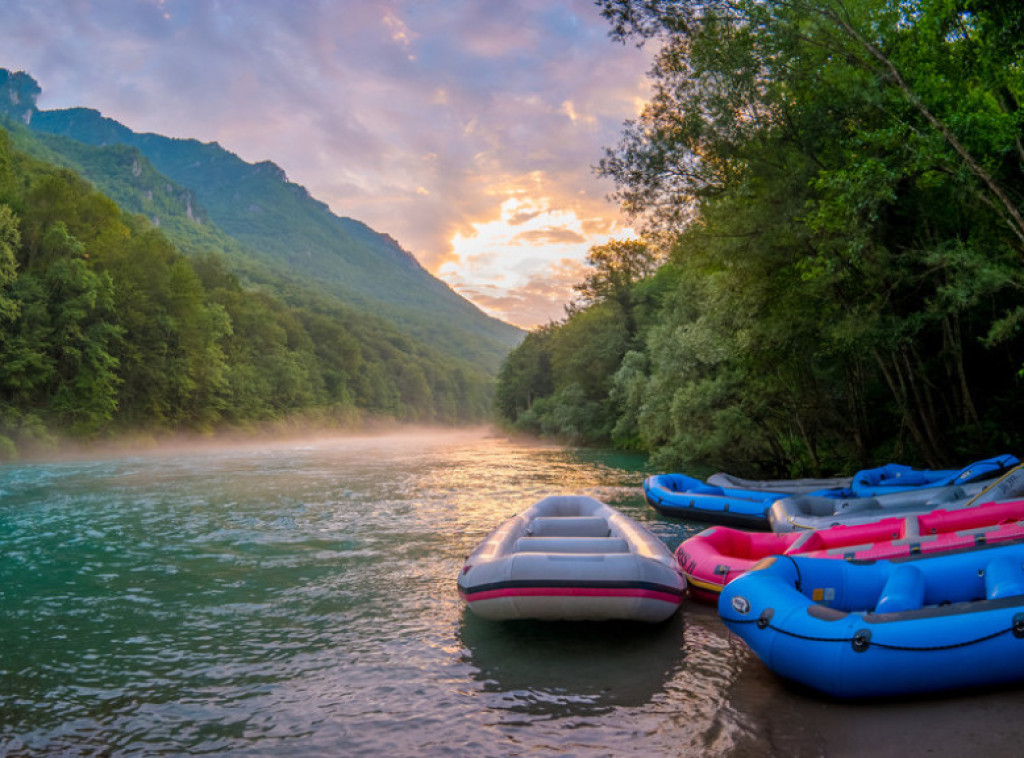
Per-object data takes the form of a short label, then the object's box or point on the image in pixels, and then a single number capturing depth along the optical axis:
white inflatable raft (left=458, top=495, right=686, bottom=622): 5.07
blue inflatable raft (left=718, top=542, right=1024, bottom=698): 3.73
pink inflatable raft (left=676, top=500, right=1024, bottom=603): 6.27
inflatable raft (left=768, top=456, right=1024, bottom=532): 7.55
